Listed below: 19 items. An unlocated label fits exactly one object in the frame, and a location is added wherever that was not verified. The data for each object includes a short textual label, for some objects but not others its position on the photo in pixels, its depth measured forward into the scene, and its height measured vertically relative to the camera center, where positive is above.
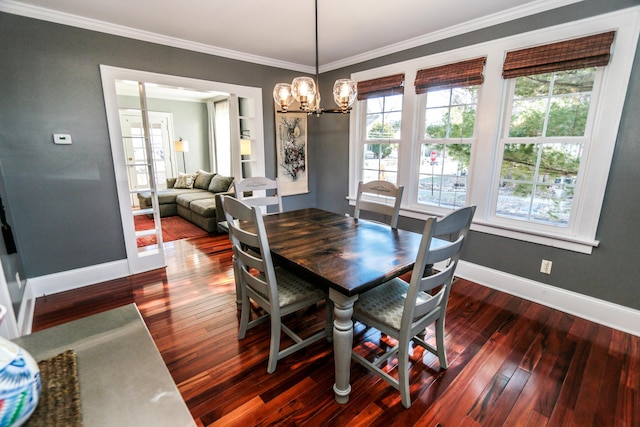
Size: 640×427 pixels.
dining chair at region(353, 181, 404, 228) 2.42 -0.37
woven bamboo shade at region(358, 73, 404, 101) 3.32 +0.74
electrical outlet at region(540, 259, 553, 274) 2.53 -0.96
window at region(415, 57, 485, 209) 2.85 +0.23
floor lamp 6.91 +0.08
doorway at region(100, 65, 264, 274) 2.90 +0.25
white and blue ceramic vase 0.56 -0.47
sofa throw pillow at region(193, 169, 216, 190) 6.06 -0.64
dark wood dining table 1.47 -0.60
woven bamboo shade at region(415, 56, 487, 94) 2.70 +0.72
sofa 4.59 -0.87
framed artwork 4.22 -0.03
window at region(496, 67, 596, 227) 2.31 +0.07
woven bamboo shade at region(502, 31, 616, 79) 2.08 +0.72
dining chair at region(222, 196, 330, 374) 1.63 -0.87
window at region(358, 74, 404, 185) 3.47 +0.30
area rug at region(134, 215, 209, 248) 4.22 -1.30
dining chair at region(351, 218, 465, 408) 1.38 -0.87
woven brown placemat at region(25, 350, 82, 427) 0.62 -0.57
